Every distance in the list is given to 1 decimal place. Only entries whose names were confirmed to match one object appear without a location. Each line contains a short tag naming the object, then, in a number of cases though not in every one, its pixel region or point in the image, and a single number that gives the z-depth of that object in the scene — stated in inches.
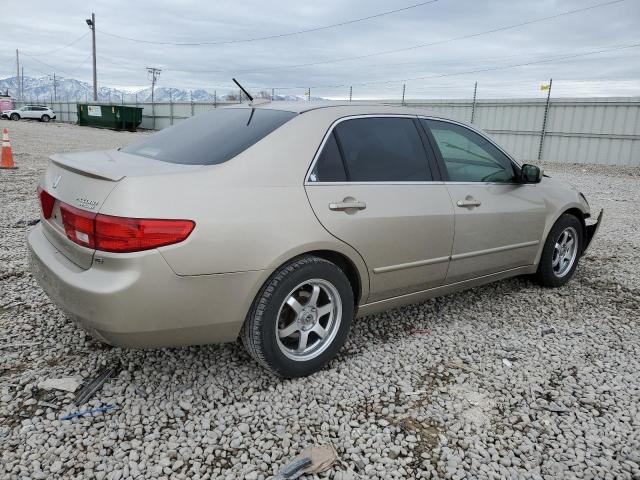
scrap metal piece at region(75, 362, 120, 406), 104.7
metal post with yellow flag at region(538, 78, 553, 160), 757.9
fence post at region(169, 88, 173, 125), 1428.4
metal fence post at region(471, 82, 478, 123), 836.0
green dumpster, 1350.9
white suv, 1648.0
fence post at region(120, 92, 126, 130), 1346.0
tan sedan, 91.2
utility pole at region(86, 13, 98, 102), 1693.5
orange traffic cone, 440.5
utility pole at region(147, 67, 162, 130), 1483.8
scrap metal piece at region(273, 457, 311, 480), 84.7
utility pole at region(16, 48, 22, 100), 3031.5
